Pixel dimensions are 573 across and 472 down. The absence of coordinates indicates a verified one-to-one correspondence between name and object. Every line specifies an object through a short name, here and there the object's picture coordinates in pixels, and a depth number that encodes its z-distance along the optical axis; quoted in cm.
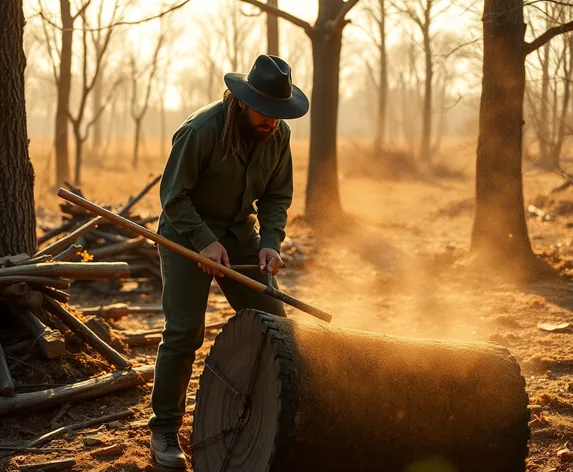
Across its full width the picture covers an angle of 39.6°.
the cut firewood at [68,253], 643
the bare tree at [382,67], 3170
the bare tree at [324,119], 1423
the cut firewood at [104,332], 630
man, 402
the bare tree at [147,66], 3266
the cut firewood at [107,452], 454
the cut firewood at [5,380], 493
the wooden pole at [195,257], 400
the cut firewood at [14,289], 548
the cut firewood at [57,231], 1042
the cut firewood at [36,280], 550
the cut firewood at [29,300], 559
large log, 334
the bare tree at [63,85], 1728
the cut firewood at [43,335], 547
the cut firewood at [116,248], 981
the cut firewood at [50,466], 431
